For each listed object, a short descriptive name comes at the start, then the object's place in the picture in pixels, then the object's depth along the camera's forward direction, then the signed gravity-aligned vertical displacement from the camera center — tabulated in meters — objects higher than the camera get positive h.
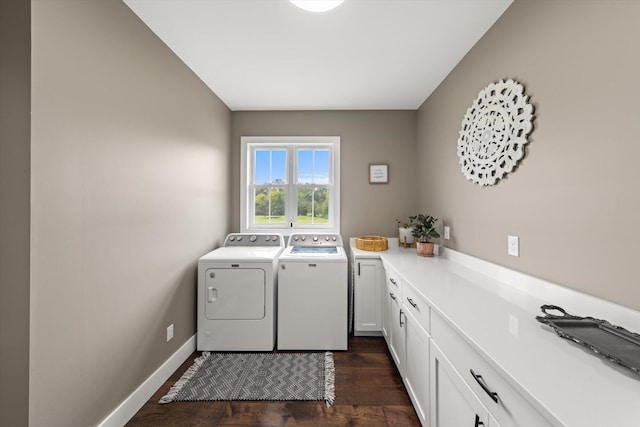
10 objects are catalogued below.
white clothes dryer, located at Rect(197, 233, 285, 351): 2.29 -0.79
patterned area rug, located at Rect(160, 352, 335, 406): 1.80 -1.25
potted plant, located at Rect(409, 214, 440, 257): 2.45 -0.18
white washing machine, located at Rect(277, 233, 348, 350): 2.33 -0.81
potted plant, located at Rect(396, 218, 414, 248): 2.90 -0.22
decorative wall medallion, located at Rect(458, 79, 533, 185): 1.43 +0.52
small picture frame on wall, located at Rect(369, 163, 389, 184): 3.14 +0.49
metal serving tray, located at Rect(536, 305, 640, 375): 0.77 -0.41
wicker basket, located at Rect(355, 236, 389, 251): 2.72 -0.31
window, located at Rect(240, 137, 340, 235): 3.25 +0.34
